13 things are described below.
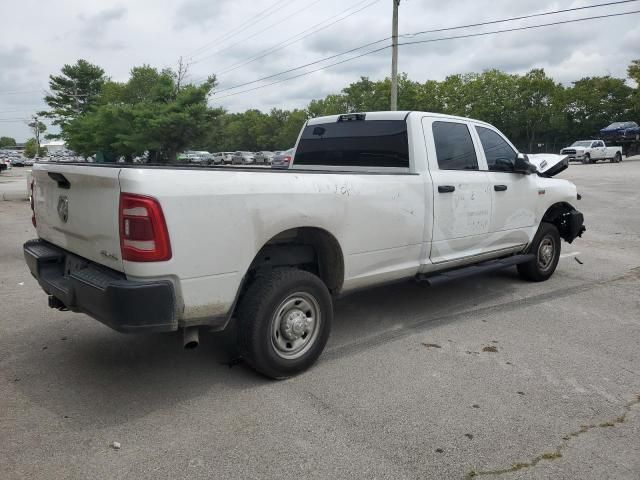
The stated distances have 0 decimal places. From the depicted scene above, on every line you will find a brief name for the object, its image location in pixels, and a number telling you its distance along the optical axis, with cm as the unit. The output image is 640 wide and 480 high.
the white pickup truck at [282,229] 308
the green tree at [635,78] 5108
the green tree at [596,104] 5488
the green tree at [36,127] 9019
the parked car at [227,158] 6874
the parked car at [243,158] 6579
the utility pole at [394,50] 2356
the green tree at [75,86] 7219
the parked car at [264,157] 6683
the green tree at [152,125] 2731
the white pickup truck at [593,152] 3794
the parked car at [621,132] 4247
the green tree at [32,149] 9613
